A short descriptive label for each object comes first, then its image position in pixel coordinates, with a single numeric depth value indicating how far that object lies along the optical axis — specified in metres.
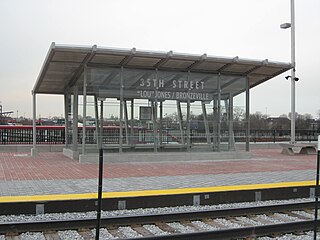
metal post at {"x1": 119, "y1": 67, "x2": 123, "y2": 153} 16.10
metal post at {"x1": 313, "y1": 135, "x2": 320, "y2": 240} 5.73
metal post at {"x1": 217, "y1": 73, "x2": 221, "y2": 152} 17.97
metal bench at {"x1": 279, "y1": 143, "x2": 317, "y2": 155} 21.31
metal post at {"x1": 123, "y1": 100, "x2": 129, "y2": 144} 16.84
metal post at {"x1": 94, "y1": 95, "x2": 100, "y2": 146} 16.59
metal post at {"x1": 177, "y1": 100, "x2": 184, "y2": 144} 17.34
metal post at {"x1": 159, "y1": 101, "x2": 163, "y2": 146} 17.20
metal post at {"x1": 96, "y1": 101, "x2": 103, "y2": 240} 4.57
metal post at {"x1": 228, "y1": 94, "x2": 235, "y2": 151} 18.22
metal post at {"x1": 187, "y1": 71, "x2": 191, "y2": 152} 17.35
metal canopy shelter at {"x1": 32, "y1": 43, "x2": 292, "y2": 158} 15.35
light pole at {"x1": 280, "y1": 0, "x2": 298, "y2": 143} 21.77
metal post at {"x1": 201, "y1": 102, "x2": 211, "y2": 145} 17.77
